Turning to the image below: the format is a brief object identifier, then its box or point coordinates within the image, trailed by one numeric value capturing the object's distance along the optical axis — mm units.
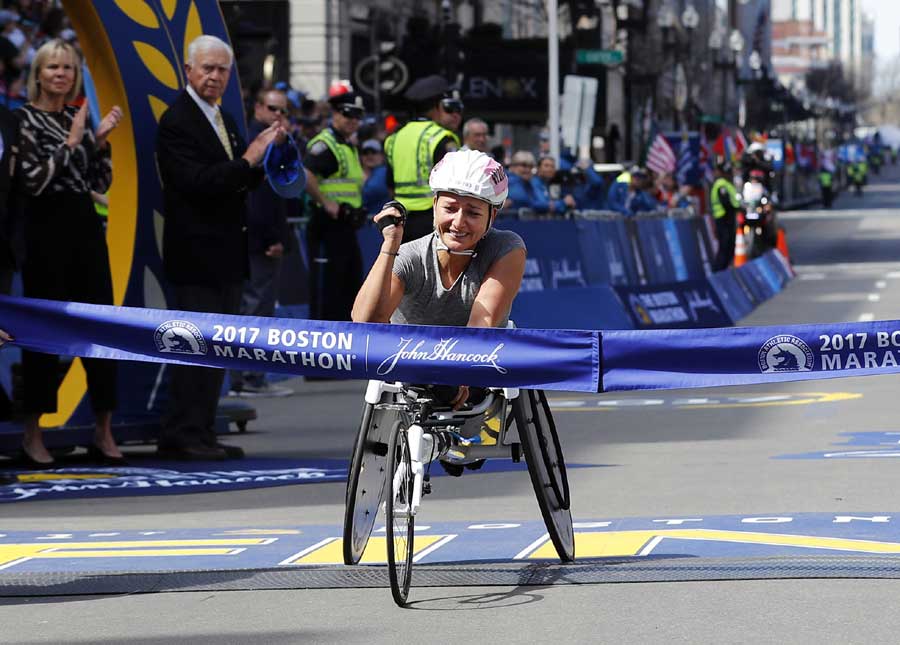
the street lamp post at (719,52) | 74812
